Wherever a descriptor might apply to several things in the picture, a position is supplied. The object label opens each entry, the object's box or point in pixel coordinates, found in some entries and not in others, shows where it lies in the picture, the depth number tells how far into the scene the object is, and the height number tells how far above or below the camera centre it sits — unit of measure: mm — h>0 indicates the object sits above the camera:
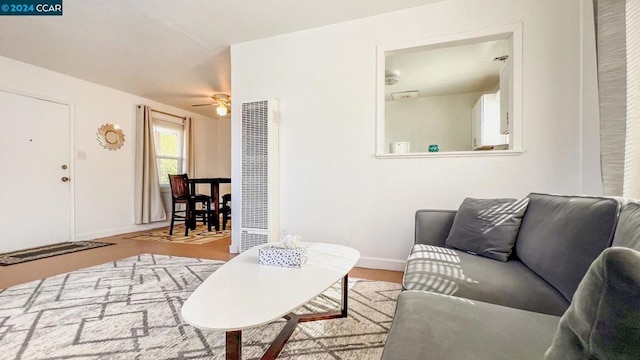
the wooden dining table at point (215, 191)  4684 -235
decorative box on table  1472 -413
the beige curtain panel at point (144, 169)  4906 +145
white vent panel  3000 +27
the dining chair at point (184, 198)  4559 -330
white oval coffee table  910 -455
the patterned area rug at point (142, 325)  1366 -832
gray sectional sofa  779 -446
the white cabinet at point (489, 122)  3805 +752
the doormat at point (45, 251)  3053 -879
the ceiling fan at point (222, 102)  4688 +1261
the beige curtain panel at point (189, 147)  5949 +639
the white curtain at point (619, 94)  1390 +436
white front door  3445 +61
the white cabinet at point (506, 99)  2408 +737
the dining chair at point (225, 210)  5004 -586
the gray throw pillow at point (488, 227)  1610 -294
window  5465 +580
